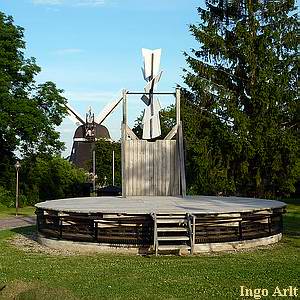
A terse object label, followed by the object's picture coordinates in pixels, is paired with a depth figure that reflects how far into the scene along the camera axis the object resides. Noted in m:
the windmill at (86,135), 60.46
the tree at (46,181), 36.00
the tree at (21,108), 33.12
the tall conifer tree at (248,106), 26.92
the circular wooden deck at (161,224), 12.50
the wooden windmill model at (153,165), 17.67
